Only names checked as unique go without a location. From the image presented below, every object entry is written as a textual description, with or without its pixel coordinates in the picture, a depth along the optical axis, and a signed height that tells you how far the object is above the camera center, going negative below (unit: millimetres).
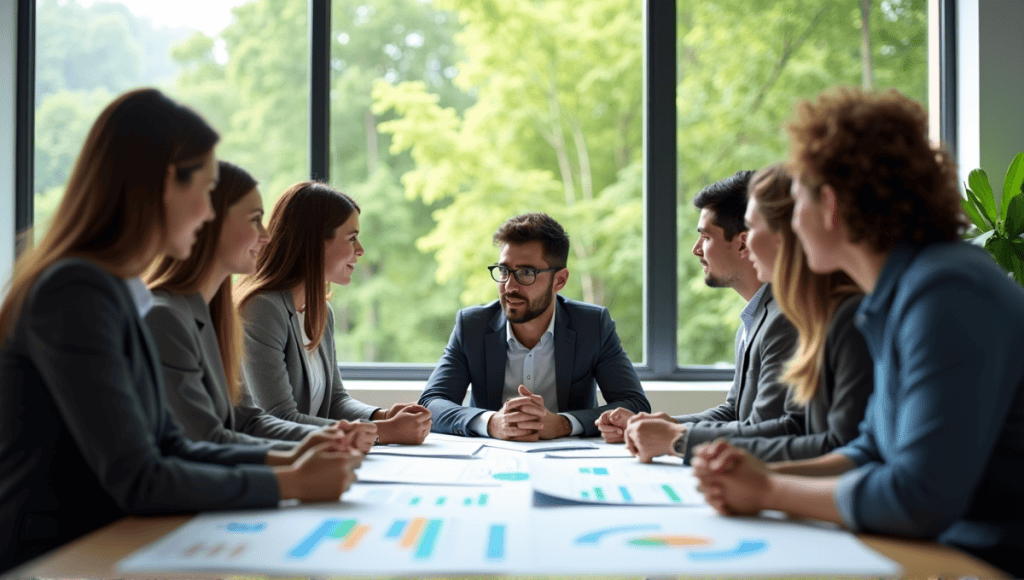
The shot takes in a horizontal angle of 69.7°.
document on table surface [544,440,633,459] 1852 -396
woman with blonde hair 1418 -95
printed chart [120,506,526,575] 959 -346
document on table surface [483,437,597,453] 1995 -406
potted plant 3135 +356
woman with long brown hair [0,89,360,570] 1113 -104
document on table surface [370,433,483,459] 1868 -396
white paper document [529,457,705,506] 1324 -366
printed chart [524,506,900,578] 948 -349
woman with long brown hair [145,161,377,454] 1553 -63
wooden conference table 957 -351
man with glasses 2664 -166
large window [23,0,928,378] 5613 +1604
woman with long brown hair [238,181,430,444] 2143 -46
